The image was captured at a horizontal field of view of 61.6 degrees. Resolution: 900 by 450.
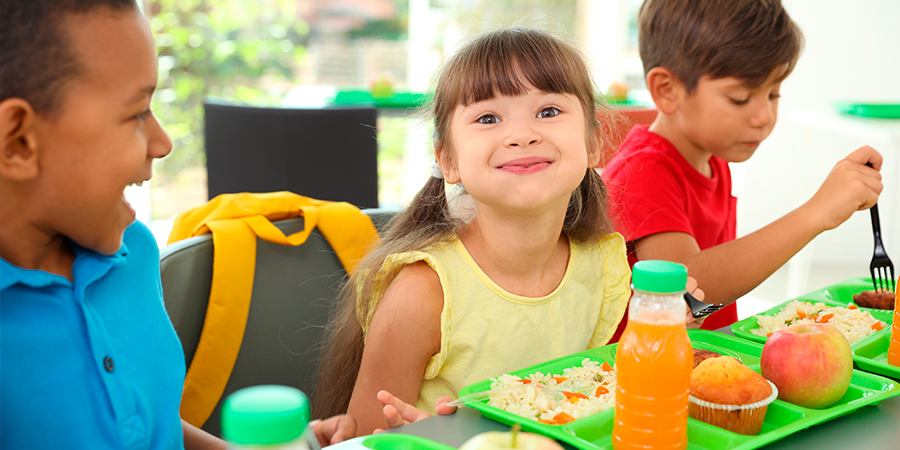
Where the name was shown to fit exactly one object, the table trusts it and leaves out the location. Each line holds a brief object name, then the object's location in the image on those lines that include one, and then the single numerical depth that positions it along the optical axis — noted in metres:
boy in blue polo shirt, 0.63
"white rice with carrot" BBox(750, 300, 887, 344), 1.07
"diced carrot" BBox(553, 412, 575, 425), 0.77
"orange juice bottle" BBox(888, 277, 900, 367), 0.95
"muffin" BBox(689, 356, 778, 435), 0.76
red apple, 0.81
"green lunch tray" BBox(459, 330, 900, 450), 0.73
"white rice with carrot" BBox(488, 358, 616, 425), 0.79
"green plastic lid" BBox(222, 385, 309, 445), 0.40
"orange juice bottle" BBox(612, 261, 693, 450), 0.68
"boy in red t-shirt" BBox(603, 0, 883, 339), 1.32
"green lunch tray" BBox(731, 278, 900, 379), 0.94
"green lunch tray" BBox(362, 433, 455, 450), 0.72
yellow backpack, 1.16
